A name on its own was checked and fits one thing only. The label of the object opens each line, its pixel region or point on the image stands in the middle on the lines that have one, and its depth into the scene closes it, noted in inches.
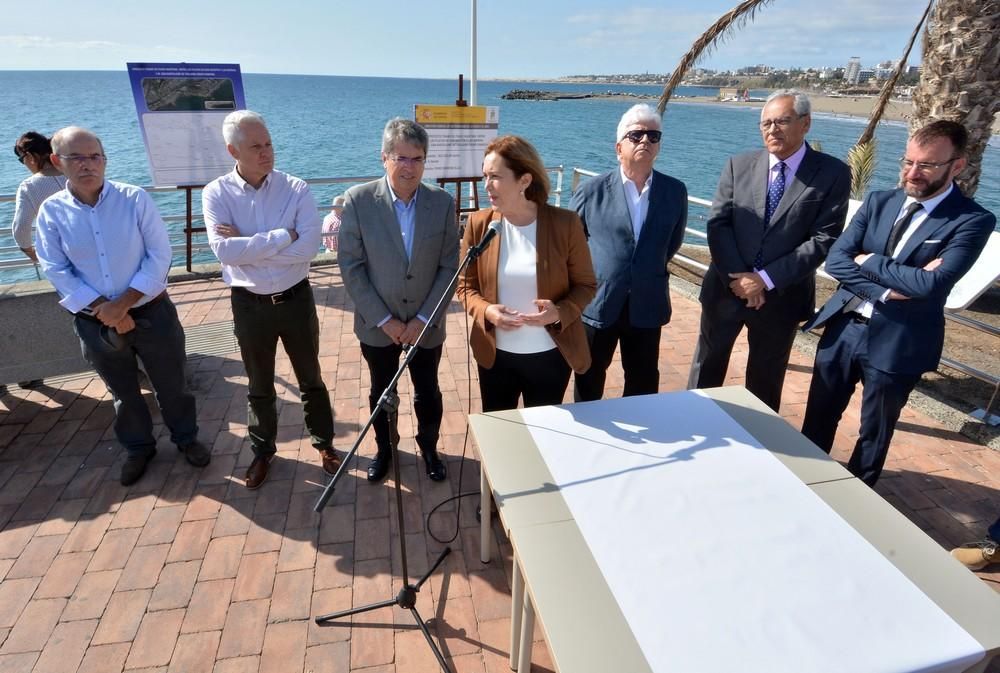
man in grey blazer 97.1
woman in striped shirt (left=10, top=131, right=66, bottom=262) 139.9
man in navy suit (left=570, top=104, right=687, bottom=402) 108.0
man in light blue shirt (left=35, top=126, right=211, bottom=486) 102.0
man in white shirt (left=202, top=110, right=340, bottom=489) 97.5
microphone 65.6
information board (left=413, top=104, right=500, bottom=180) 240.2
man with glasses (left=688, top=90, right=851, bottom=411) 104.7
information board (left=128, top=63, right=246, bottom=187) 214.5
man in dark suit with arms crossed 89.0
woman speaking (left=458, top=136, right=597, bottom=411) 87.7
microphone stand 66.9
